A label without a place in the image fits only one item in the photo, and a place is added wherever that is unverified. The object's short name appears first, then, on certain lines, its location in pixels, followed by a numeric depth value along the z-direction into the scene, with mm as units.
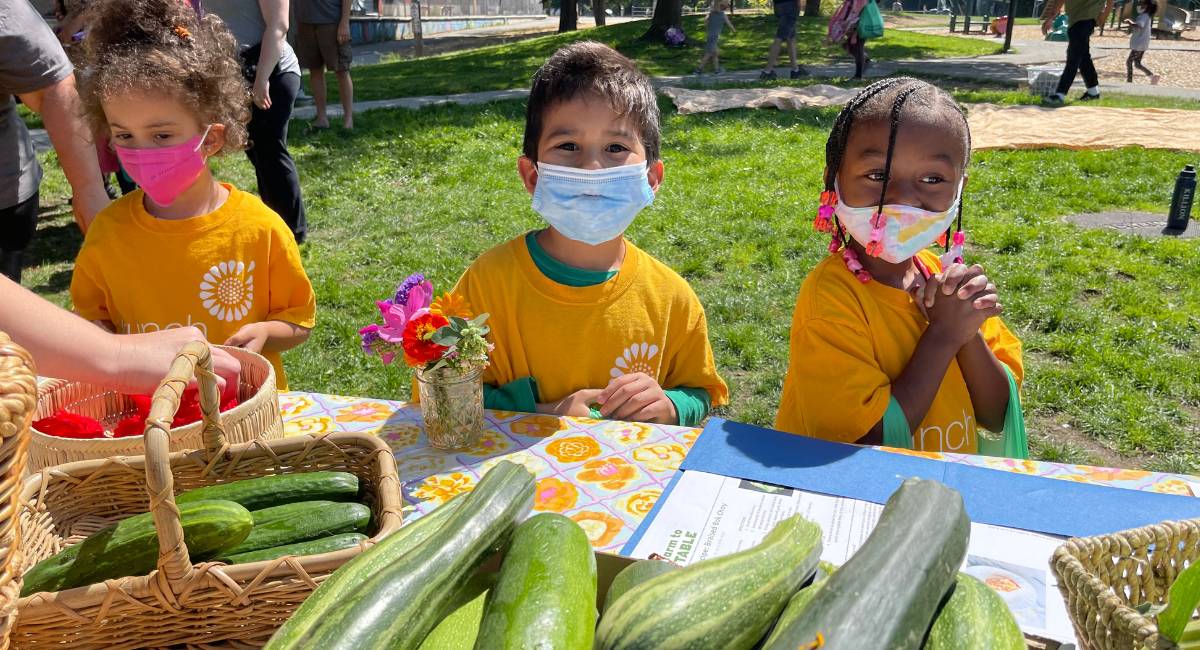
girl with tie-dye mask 834
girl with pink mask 1018
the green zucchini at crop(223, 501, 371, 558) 605
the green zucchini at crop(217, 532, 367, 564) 582
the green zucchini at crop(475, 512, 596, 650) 395
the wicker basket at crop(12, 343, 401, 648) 530
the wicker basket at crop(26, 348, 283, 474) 674
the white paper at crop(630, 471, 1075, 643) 586
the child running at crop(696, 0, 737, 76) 13493
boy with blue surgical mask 912
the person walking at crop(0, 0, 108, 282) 1212
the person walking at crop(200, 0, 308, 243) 2064
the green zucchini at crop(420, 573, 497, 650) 430
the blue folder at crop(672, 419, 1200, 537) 651
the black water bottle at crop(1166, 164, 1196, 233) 2324
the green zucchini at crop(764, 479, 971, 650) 364
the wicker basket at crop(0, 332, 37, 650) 438
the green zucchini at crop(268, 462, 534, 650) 403
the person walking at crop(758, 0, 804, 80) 12324
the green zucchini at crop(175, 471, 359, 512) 632
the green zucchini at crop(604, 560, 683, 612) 468
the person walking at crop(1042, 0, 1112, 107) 9333
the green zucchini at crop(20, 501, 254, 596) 565
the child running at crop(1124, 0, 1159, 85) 12797
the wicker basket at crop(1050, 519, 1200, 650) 409
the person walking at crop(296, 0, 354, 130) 8065
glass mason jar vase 757
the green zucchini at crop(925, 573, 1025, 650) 392
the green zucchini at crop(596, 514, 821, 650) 386
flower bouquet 730
